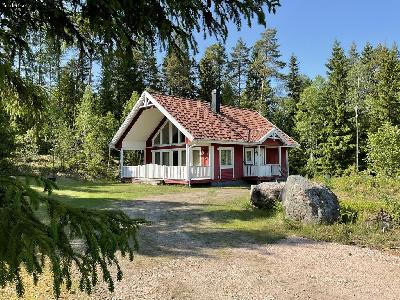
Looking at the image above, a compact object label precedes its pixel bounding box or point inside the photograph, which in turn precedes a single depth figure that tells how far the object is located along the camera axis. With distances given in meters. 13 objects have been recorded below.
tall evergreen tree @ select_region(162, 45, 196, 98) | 50.44
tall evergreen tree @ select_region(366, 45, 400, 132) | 39.19
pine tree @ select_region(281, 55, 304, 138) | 47.91
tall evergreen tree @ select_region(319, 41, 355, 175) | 38.53
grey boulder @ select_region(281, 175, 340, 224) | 10.52
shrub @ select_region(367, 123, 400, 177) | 25.30
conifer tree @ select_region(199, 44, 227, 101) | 50.50
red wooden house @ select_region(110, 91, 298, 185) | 23.48
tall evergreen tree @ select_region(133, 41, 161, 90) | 51.28
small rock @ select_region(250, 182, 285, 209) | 12.88
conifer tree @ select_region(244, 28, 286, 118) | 51.56
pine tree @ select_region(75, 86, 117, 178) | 30.66
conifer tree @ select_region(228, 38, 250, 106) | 59.59
